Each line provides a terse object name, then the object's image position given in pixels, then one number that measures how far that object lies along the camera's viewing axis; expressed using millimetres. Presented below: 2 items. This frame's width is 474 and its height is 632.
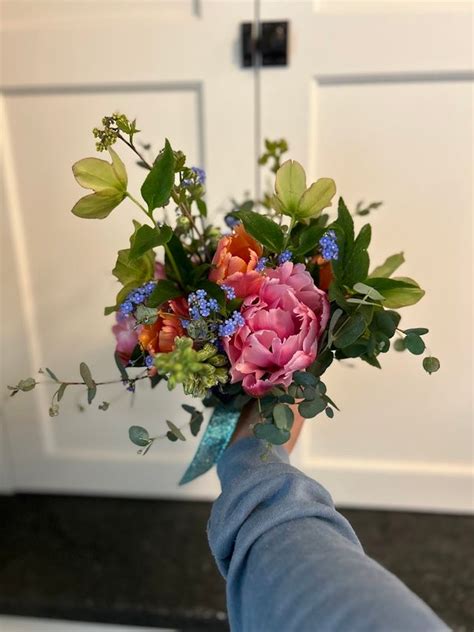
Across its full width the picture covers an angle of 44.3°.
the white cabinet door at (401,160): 806
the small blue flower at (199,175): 594
